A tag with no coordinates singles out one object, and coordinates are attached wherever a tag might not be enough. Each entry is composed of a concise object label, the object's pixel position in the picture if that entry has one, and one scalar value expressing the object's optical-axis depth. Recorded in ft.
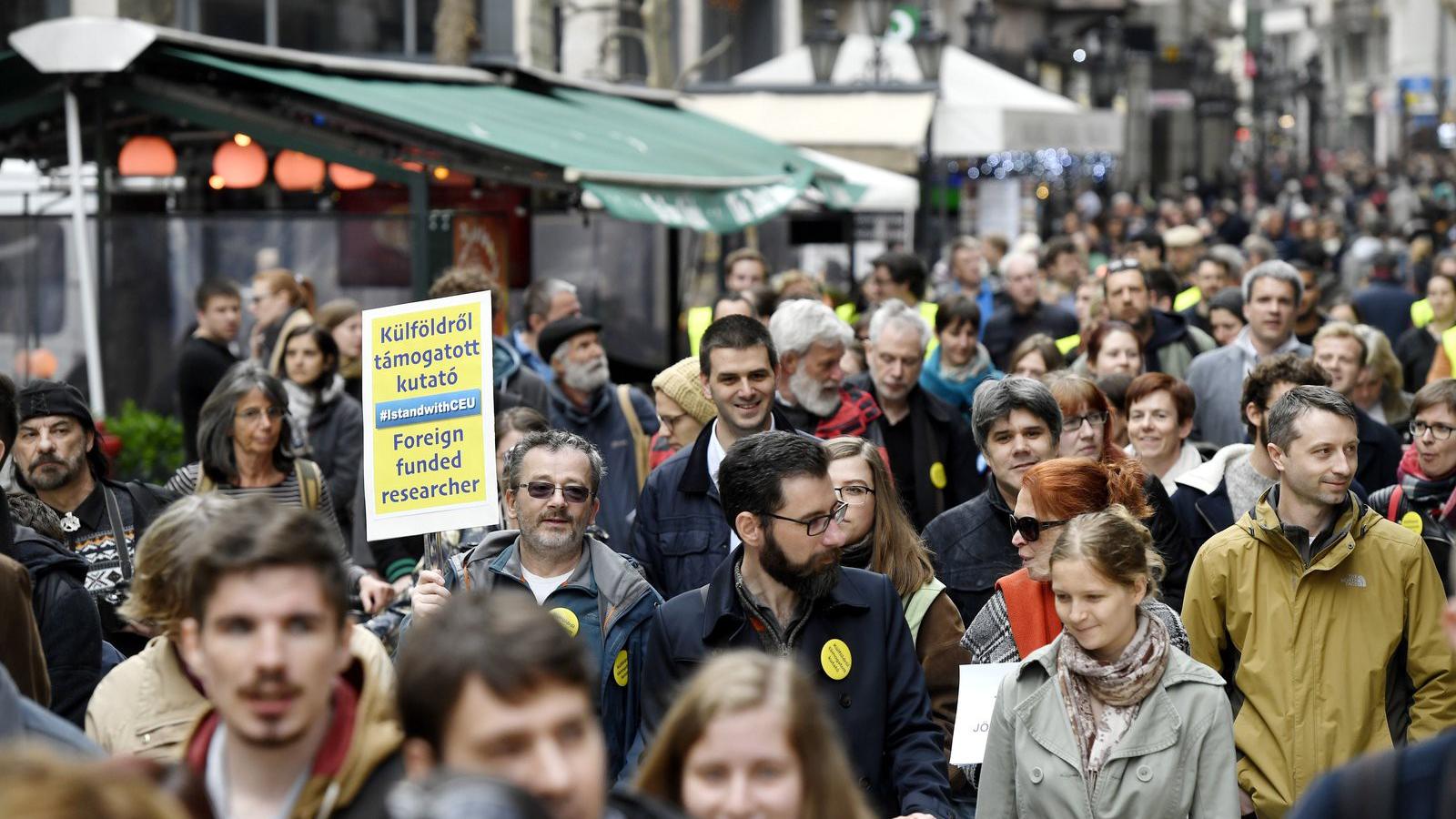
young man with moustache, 21.95
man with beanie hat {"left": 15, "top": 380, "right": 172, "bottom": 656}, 45.88
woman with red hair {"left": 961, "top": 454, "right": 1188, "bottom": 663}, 38.65
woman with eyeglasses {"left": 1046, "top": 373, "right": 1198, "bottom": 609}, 51.21
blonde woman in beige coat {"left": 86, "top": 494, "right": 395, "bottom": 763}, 29.73
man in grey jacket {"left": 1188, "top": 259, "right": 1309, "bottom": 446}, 67.15
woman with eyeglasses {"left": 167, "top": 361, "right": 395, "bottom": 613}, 53.06
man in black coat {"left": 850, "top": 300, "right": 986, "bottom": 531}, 59.82
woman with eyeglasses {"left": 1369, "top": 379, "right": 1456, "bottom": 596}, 49.11
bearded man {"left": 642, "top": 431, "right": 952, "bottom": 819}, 35.04
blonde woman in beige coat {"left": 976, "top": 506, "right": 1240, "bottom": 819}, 34.12
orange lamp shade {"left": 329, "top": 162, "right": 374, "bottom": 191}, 97.76
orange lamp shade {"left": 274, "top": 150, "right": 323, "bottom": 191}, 94.43
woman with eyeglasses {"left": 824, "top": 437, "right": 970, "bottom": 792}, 38.93
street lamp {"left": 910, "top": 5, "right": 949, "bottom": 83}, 149.59
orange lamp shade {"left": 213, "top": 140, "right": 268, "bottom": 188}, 94.47
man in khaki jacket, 40.09
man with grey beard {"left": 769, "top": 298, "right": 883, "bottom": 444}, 57.47
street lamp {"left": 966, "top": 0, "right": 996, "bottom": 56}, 201.98
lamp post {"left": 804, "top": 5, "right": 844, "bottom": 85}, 143.74
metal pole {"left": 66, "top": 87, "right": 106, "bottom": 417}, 84.33
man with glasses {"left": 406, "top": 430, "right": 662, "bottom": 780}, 38.60
